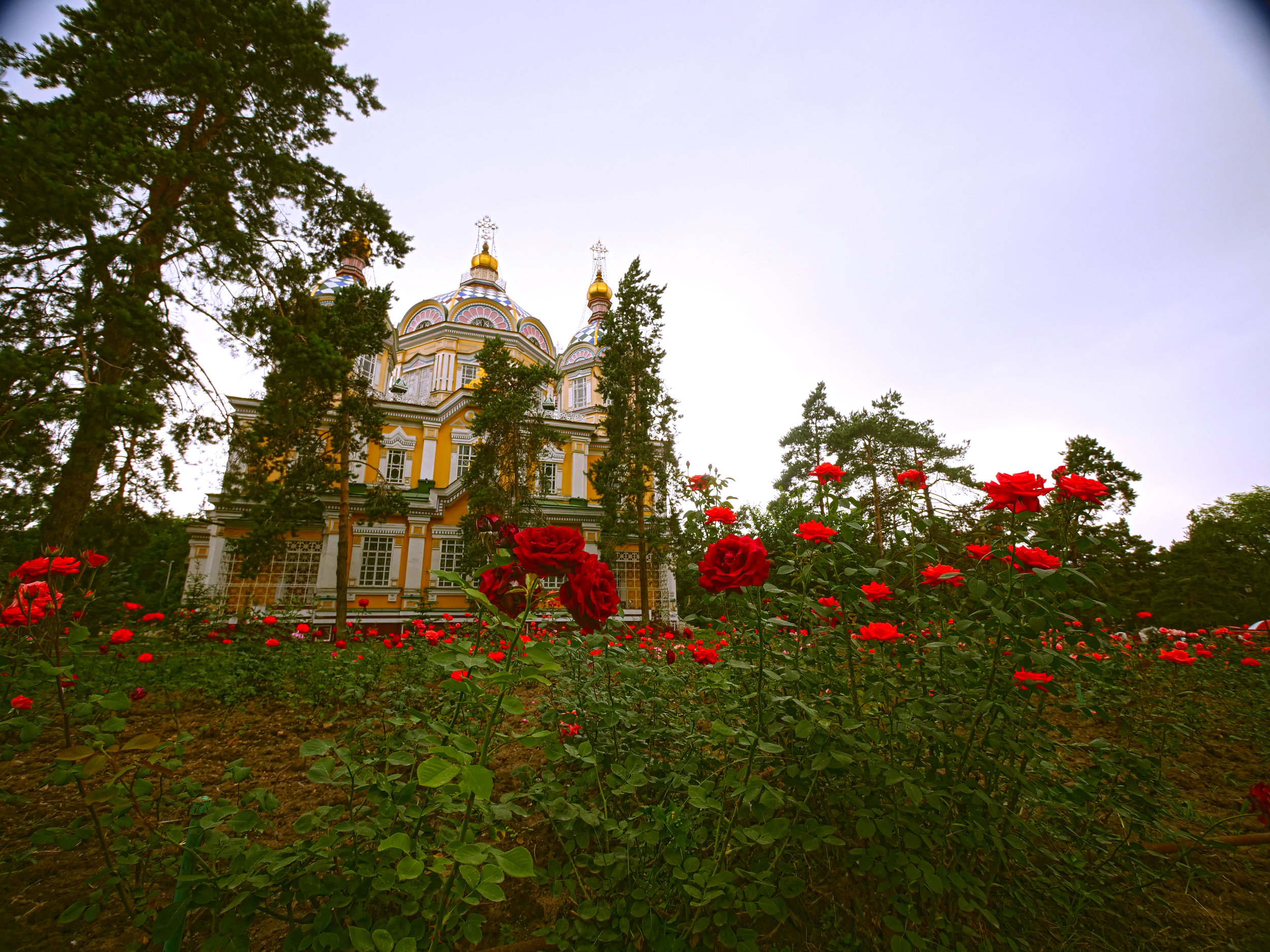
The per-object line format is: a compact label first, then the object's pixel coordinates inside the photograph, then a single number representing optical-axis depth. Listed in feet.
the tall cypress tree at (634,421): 49.67
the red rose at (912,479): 8.25
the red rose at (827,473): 7.70
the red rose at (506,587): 4.65
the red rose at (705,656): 7.68
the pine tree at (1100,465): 54.19
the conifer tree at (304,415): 25.63
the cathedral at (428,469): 52.19
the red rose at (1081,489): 6.02
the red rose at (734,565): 5.31
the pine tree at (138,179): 19.77
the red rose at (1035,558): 5.08
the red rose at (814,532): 5.91
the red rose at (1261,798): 5.55
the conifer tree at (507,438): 49.47
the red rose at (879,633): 6.08
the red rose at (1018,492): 5.67
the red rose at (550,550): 4.46
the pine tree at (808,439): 102.78
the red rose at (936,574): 6.09
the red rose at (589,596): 4.79
